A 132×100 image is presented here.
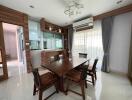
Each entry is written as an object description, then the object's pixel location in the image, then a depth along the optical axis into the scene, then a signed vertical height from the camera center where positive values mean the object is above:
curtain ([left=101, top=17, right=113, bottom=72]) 2.61 +0.36
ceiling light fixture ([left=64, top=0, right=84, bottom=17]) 1.86 +1.32
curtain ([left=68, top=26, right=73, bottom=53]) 3.95 +0.63
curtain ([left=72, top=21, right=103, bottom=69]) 2.96 +0.22
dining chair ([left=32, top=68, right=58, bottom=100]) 1.26 -0.78
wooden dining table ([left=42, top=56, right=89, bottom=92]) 1.32 -0.53
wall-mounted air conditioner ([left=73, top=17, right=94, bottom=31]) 2.92 +1.14
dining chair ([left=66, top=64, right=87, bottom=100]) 1.35 -0.75
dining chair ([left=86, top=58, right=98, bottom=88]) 1.87 -0.79
